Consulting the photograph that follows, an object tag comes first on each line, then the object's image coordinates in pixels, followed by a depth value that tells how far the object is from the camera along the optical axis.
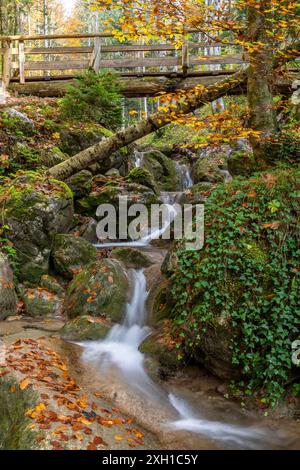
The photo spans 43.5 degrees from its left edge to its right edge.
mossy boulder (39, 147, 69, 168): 10.12
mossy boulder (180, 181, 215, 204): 10.91
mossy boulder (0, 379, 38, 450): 3.36
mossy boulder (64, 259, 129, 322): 6.87
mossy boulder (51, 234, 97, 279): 8.09
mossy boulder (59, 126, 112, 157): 11.46
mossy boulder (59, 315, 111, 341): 6.24
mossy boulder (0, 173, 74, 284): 7.71
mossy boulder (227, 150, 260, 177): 7.45
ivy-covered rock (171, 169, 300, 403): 4.86
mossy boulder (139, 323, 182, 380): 5.59
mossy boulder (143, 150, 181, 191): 13.63
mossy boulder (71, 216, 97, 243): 9.69
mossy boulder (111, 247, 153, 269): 8.42
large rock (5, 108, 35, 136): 10.20
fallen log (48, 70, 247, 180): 8.12
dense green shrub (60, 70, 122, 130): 12.12
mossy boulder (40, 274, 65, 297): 7.68
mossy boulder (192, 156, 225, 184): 12.96
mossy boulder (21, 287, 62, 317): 7.05
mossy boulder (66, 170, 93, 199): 10.52
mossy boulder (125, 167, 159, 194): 11.61
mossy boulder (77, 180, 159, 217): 10.34
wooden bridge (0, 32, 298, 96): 13.73
